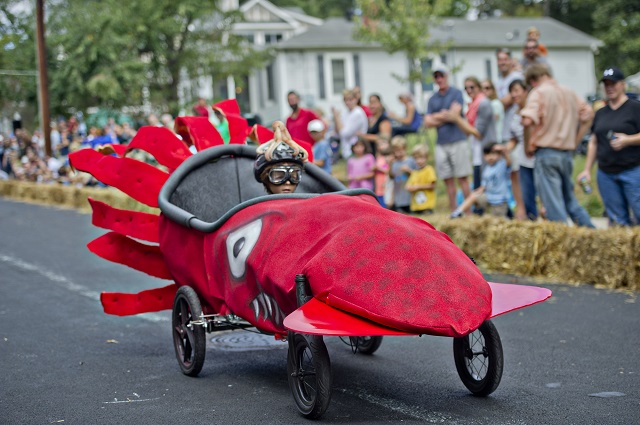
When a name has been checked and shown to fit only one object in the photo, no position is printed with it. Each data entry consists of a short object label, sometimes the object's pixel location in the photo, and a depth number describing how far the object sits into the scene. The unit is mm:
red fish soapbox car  5109
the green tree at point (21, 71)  36656
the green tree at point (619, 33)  45844
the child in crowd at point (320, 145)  15047
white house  45344
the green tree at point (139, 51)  31641
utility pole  30938
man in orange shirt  11156
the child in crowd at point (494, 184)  12664
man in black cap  10109
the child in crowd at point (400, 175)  14461
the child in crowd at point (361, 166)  15000
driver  6828
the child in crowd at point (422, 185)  14023
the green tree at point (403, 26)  32281
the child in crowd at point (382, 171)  14781
